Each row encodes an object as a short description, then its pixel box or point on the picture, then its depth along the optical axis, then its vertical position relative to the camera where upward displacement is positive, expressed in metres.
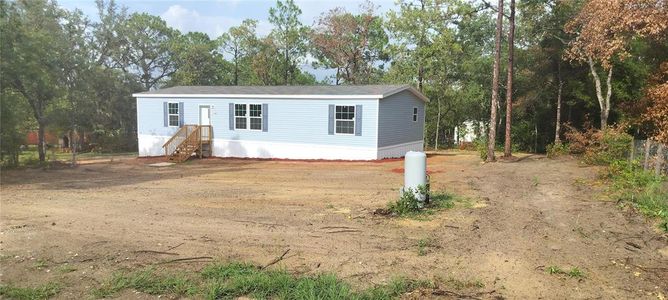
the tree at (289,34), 35.84 +7.26
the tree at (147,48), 36.84 +6.31
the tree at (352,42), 33.16 +6.24
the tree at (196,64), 37.28 +5.21
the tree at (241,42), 36.72 +6.94
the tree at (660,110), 10.08 +0.52
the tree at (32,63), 14.66 +2.15
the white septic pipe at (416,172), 7.56 -0.71
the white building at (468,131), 30.30 -0.12
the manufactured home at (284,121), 18.14 +0.25
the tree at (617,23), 11.22 +2.81
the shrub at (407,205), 7.31 -1.21
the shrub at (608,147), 12.35 -0.45
